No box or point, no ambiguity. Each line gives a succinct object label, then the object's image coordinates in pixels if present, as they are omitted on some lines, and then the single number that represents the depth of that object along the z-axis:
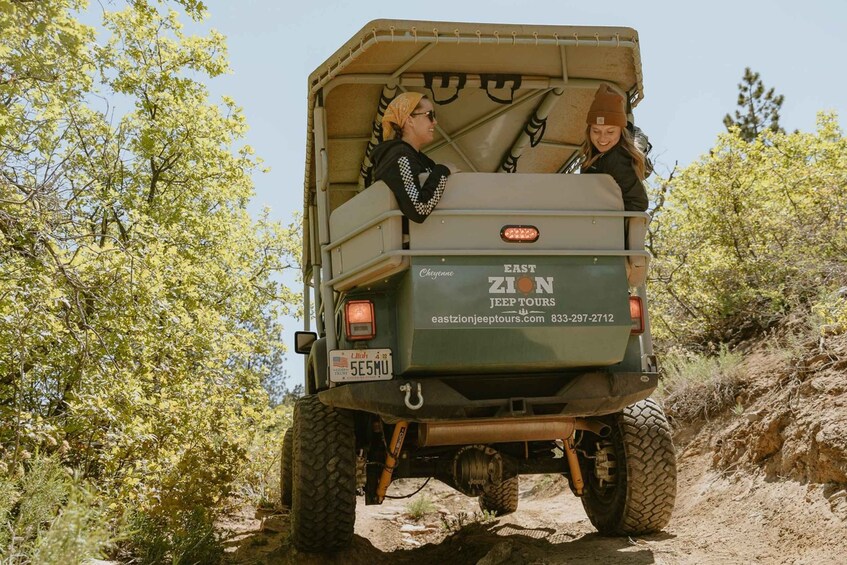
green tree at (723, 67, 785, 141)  30.86
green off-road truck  4.56
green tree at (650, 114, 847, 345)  8.77
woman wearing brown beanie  4.99
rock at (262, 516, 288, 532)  7.45
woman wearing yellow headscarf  4.54
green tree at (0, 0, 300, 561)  5.79
